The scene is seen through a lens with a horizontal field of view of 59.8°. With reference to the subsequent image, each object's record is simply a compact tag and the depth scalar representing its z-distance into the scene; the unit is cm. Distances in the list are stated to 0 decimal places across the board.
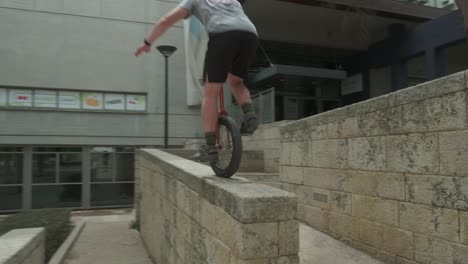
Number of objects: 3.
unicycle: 324
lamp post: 1280
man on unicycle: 320
